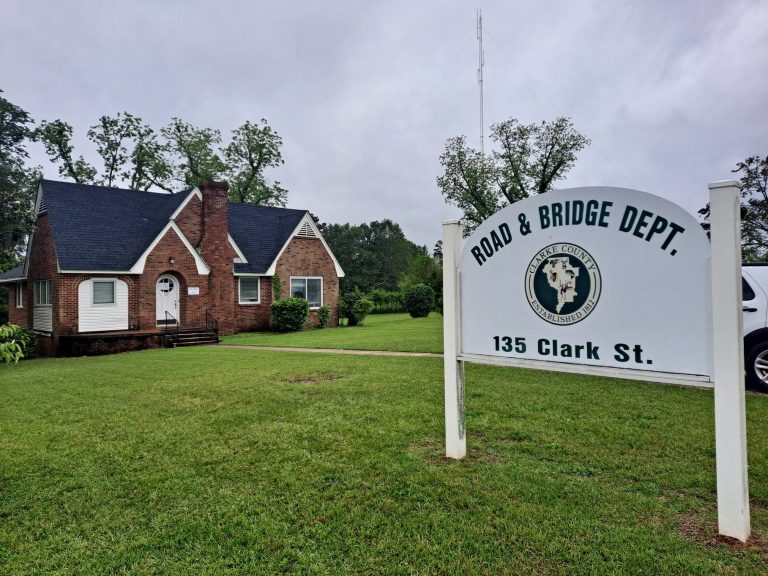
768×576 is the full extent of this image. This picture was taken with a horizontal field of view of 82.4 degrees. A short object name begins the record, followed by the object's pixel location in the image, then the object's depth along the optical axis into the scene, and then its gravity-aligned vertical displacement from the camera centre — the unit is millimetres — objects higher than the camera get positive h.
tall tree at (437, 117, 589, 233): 30609 +9383
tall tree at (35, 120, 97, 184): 33812 +12169
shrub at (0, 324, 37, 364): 14867 -1247
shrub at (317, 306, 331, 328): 24266 -978
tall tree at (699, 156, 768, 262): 25656 +4687
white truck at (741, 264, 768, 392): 7512 -780
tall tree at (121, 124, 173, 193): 36625 +11852
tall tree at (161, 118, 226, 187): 37000 +12836
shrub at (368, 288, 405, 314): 40469 -455
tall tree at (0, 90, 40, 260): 28562 +10725
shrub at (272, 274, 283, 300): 23016 +594
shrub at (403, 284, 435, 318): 30203 -248
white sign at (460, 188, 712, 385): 3186 +67
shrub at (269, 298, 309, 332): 21781 -732
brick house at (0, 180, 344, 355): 17328 +1495
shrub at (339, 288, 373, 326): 25453 -550
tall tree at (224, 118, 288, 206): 37062 +12168
